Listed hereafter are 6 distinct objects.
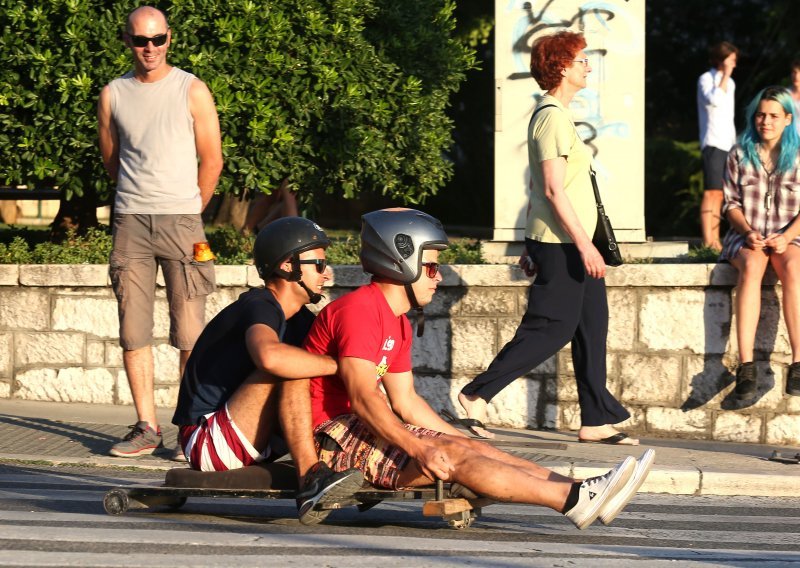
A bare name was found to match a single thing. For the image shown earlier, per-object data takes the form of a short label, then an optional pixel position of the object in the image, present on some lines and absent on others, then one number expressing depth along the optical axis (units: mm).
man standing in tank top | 15102
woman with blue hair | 16937
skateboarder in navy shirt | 10977
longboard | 10766
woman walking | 15562
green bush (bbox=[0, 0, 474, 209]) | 19281
